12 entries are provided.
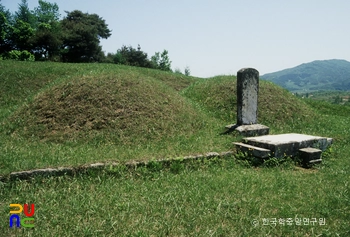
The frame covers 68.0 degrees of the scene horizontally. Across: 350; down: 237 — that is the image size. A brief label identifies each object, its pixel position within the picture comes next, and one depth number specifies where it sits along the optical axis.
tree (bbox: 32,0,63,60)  29.80
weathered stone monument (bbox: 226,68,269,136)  9.21
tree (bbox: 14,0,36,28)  42.81
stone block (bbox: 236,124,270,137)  8.90
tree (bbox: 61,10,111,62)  33.28
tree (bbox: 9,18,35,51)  31.47
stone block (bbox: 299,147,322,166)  6.82
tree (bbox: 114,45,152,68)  42.26
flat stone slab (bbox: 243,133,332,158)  6.88
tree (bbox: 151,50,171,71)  48.99
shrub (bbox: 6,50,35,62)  28.44
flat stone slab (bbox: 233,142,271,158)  6.71
